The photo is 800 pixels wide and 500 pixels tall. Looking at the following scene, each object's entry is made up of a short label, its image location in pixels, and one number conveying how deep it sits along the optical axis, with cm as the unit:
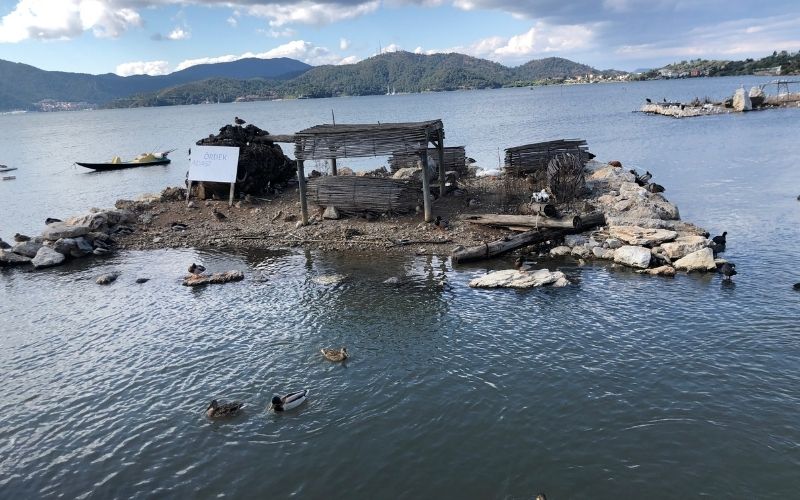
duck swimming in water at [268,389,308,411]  1297
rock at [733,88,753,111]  8280
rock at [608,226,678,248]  2253
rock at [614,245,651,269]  2118
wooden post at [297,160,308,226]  2866
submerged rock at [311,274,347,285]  2177
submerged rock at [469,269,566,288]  2011
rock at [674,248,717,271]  2053
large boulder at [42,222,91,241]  2766
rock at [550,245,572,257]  2330
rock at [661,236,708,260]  2148
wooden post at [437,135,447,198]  3122
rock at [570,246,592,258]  2295
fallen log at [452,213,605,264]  2297
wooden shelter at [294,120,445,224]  2641
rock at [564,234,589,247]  2384
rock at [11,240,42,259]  2686
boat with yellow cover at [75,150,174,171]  6058
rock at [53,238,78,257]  2678
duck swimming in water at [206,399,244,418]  1298
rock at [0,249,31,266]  2633
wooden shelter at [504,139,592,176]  3534
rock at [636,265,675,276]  2050
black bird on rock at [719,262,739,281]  1959
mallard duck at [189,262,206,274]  2302
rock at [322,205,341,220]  2928
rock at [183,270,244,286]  2231
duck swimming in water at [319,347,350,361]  1536
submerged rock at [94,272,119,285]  2325
